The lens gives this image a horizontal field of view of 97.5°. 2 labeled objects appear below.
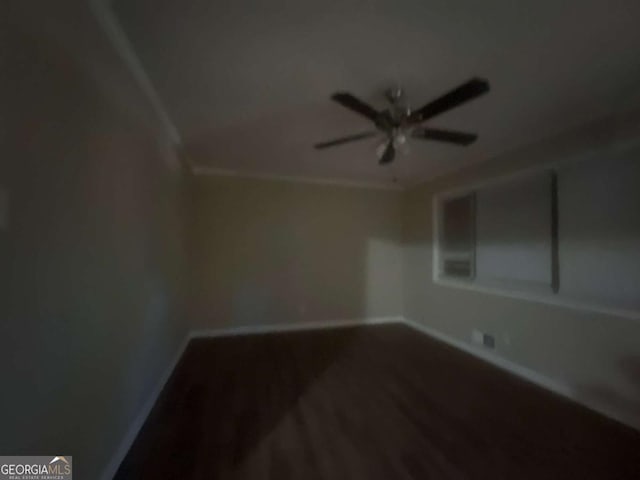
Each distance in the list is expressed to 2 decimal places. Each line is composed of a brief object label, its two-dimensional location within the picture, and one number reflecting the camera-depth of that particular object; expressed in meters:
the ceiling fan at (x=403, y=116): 1.53
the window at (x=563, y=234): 2.04
